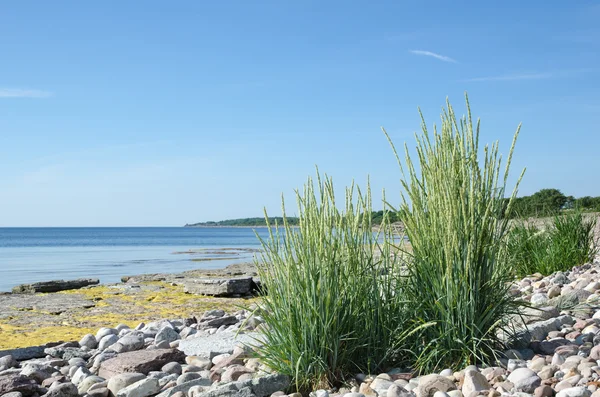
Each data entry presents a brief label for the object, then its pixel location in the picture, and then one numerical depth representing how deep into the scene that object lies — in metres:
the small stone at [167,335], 5.70
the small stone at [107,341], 5.67
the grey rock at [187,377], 3.89
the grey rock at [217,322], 6.42
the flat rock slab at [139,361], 4.30
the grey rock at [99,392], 4.00
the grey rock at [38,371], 4.54
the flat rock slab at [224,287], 9.78
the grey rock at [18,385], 4.09
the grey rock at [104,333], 6.10
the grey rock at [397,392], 3.19
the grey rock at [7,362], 5.07
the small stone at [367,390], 3.32
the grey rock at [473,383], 3.19
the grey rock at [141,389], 3.83
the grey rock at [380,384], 3.34
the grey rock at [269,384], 3.44
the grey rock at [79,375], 4.44
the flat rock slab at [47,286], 11.09
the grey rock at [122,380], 4.04
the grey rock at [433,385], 3.23
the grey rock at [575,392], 2.96
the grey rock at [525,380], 3.19
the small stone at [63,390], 4.02
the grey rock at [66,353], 5.33
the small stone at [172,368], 4.22
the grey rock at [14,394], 3.97
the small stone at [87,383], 4.16
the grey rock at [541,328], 4.00
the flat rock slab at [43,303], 8.75
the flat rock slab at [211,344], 4.72
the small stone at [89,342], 5.86
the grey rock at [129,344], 5.39
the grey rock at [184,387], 3.71
